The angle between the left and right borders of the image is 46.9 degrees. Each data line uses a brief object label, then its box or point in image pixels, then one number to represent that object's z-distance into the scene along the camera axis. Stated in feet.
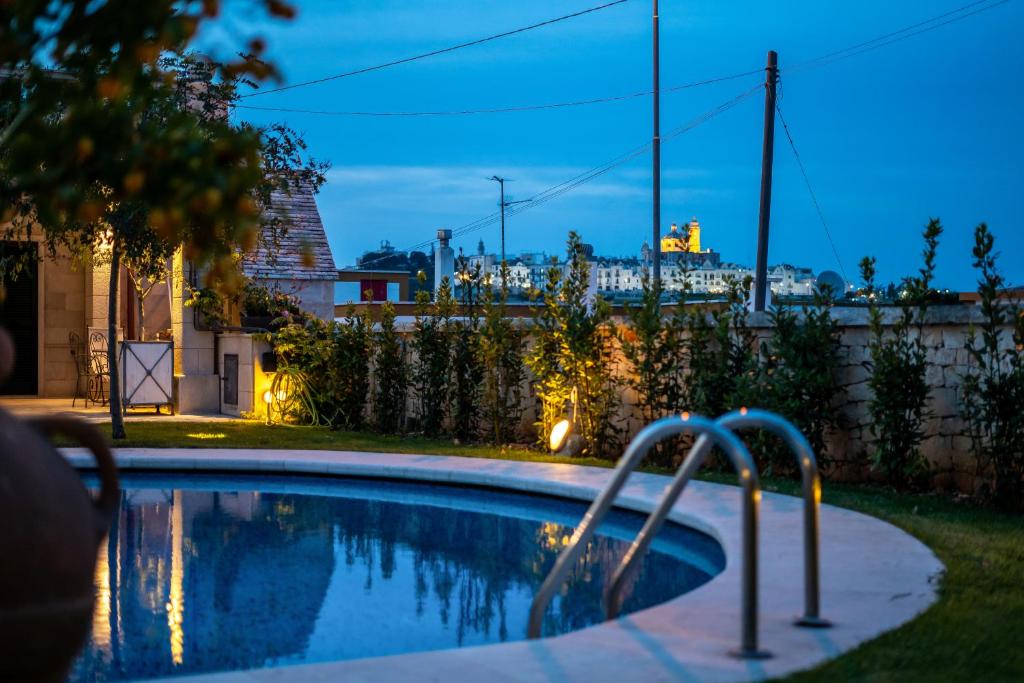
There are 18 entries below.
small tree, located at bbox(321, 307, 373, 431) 48.60
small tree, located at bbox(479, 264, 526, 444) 41.42
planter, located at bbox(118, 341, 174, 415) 54.03
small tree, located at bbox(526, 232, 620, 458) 37.68
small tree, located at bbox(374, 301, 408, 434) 47.09
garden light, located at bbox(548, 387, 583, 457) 38.01
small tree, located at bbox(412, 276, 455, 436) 44.52
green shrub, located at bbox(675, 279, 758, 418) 33.60
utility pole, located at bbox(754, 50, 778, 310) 68.33
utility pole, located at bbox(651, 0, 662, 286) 92.68
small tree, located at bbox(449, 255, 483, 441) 43.47
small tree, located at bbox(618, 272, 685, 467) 35.78
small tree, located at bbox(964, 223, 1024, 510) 27.07
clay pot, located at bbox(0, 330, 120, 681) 8.72
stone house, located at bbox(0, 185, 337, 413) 62.90
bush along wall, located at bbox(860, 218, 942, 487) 29.22
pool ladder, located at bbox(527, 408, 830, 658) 14.11
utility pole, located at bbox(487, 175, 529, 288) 146.06
